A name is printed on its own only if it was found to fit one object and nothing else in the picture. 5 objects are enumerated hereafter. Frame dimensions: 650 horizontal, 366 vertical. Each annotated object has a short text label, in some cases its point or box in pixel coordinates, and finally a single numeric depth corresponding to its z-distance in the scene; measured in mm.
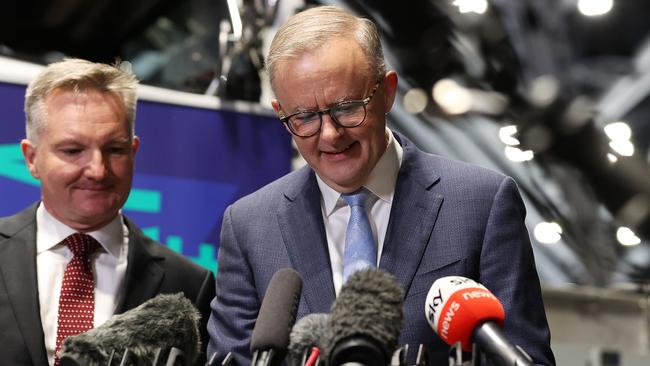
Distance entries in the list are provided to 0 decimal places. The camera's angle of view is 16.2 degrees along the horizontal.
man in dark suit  3151
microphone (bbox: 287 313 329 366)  2546
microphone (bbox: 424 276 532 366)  2501
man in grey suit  2821
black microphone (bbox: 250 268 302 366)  2518
